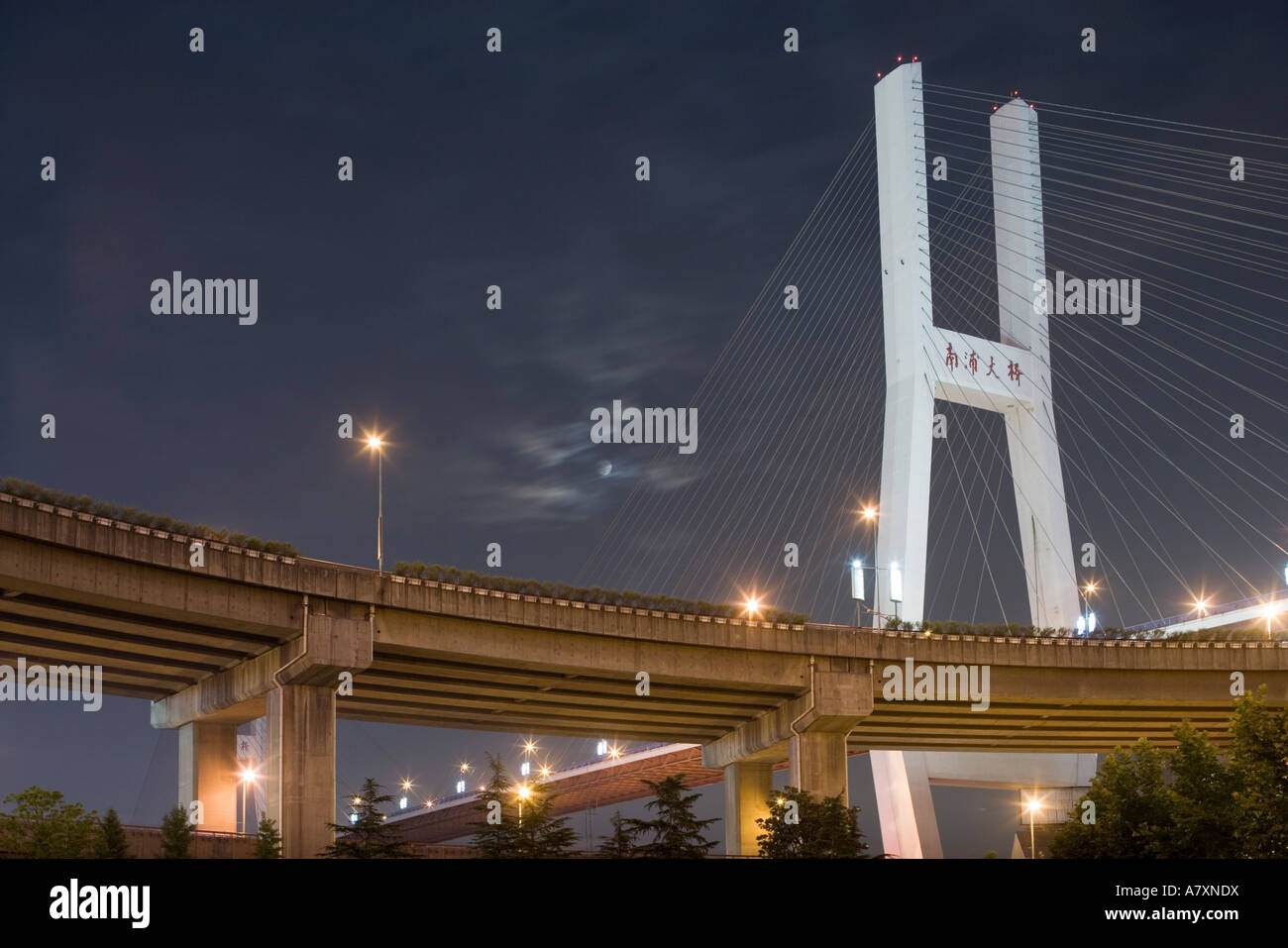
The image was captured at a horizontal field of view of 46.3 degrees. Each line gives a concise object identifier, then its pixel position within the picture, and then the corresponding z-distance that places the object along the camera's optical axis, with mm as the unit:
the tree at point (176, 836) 47188
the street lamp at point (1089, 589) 118788
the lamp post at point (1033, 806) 88625
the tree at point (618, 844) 44438
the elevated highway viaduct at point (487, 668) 49344
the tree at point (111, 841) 43938
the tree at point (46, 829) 43250
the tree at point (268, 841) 48562
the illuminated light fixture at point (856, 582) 71000
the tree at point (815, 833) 51281
